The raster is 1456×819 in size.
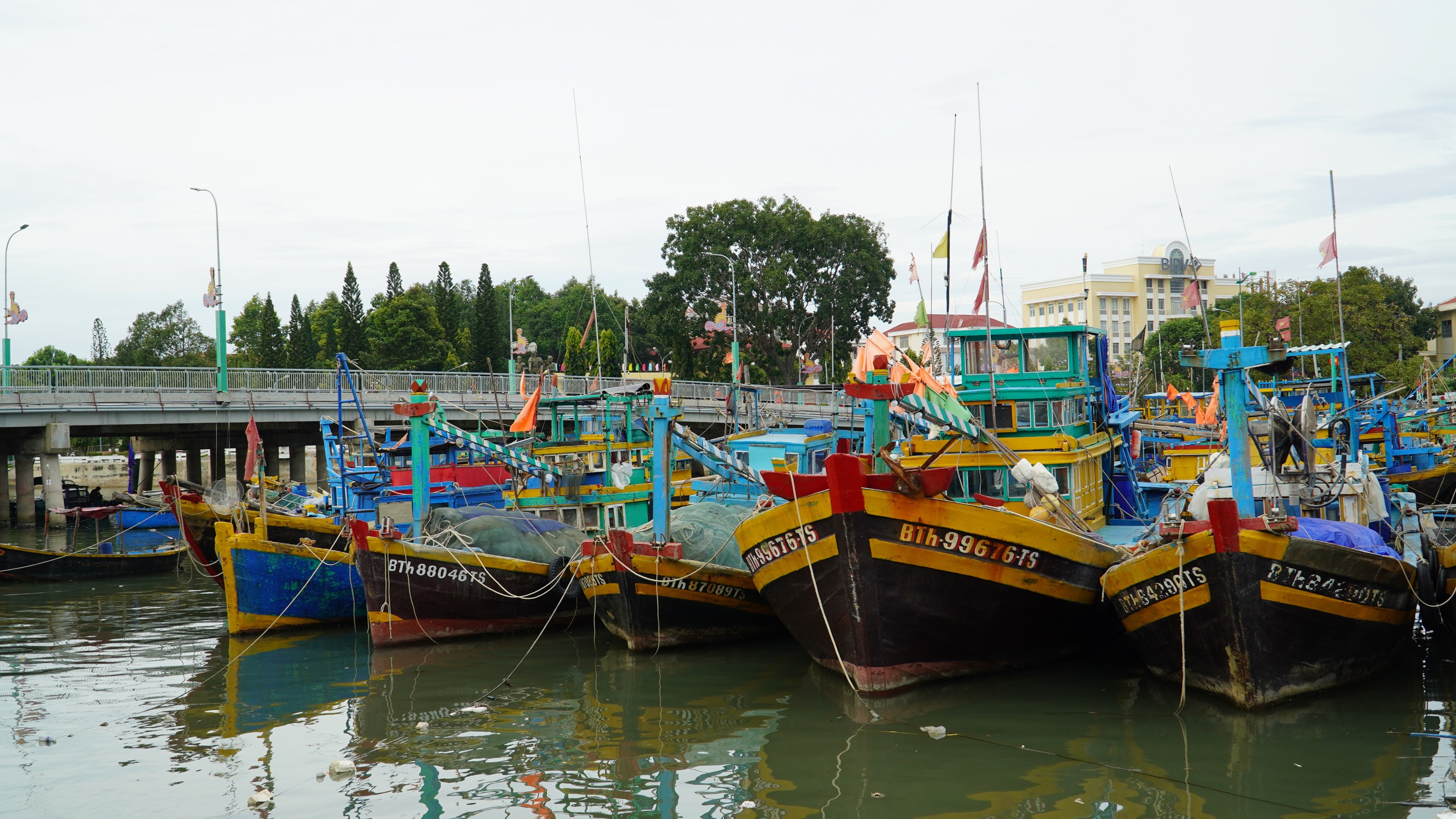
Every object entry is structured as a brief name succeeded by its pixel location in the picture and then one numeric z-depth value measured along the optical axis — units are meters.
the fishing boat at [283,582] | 18.53
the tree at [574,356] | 63.50
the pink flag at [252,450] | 28.31
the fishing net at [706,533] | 16.55
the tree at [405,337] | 67.19
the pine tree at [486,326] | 72.12
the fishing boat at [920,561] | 12.17
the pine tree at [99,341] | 91.81
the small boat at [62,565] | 26.98
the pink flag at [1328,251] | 20.06
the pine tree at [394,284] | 77.31
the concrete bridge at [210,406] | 36.47
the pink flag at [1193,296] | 24.08
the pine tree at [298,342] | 67.00
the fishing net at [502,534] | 17.64
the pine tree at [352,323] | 66.88
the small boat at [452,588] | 16.89
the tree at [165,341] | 80.00
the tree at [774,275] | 55.56
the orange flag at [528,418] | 19.67
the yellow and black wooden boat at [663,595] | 15.66
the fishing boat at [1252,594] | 11.16
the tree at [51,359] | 88.69
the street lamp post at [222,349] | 38.69
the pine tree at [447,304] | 74.06
